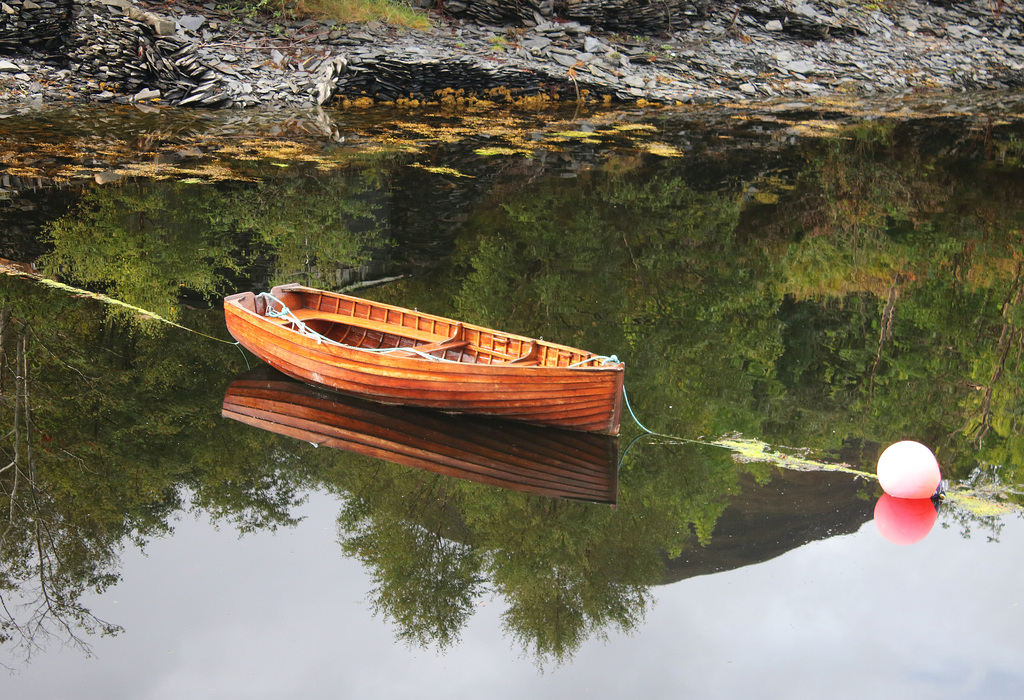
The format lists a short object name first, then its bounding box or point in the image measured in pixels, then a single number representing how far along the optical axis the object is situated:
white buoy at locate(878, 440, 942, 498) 8.64
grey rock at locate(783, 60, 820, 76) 31.67
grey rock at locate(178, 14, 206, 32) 26.58
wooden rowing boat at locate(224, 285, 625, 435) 9.52
